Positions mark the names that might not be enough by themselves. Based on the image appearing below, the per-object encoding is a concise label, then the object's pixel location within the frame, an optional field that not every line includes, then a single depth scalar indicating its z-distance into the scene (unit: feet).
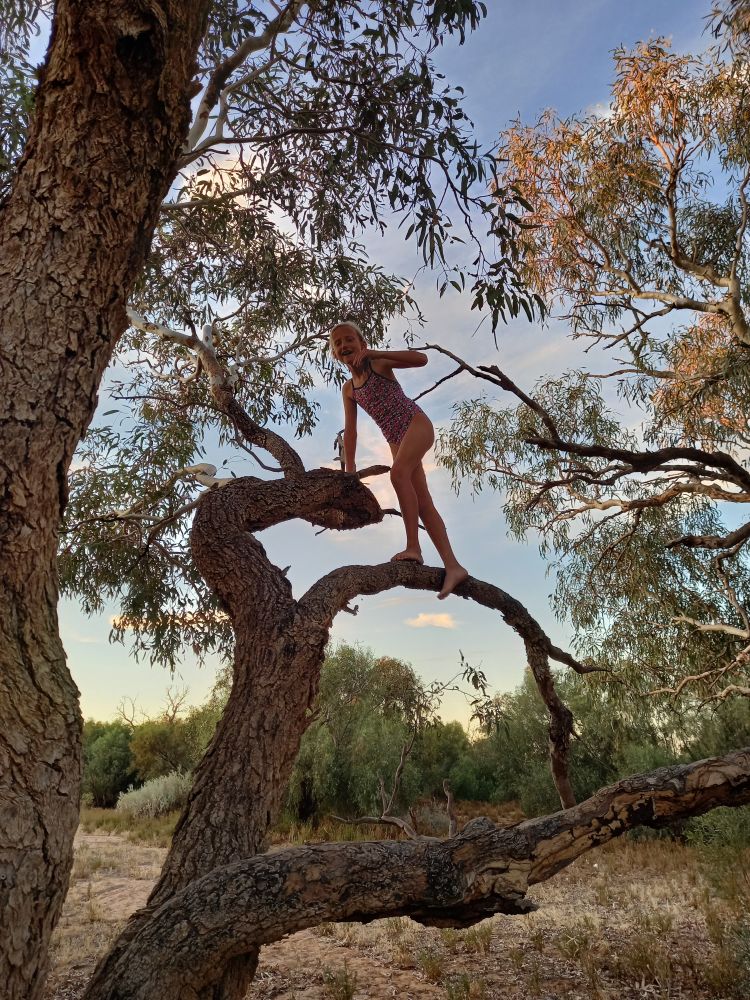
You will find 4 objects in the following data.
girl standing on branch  9.49
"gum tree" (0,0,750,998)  5.03
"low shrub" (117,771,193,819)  36.37
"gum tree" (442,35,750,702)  21.67
